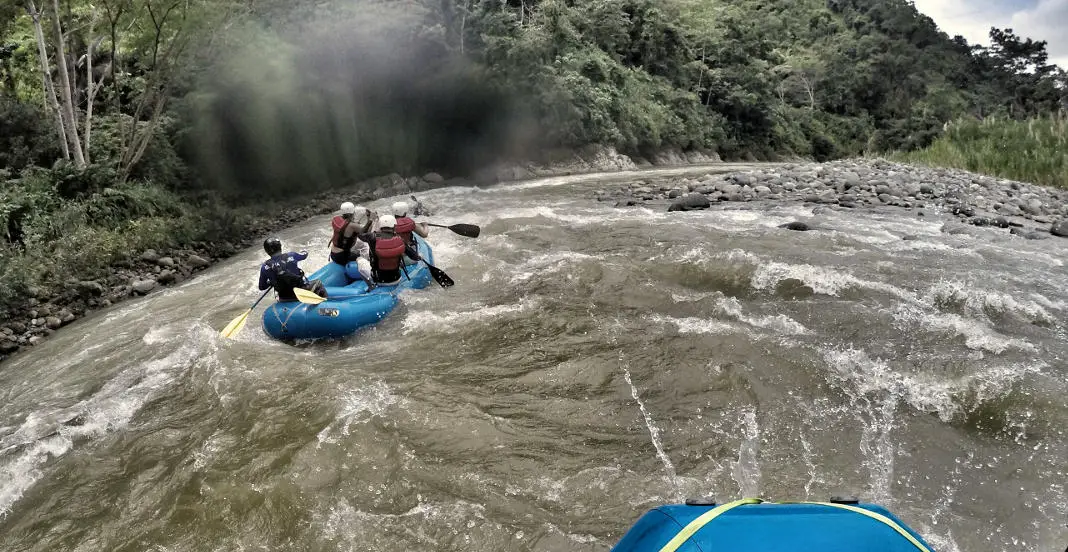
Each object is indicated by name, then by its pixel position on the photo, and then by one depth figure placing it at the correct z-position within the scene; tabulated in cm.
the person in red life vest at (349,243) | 714
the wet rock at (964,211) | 984
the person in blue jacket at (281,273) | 580
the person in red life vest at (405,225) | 720
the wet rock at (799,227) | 921
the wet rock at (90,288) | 830
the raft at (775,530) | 164
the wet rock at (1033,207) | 988
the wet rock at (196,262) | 1014
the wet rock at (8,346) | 675
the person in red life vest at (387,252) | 669
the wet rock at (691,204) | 1209
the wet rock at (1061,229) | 840
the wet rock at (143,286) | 875
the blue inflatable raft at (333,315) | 577
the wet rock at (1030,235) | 826
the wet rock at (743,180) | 1438
